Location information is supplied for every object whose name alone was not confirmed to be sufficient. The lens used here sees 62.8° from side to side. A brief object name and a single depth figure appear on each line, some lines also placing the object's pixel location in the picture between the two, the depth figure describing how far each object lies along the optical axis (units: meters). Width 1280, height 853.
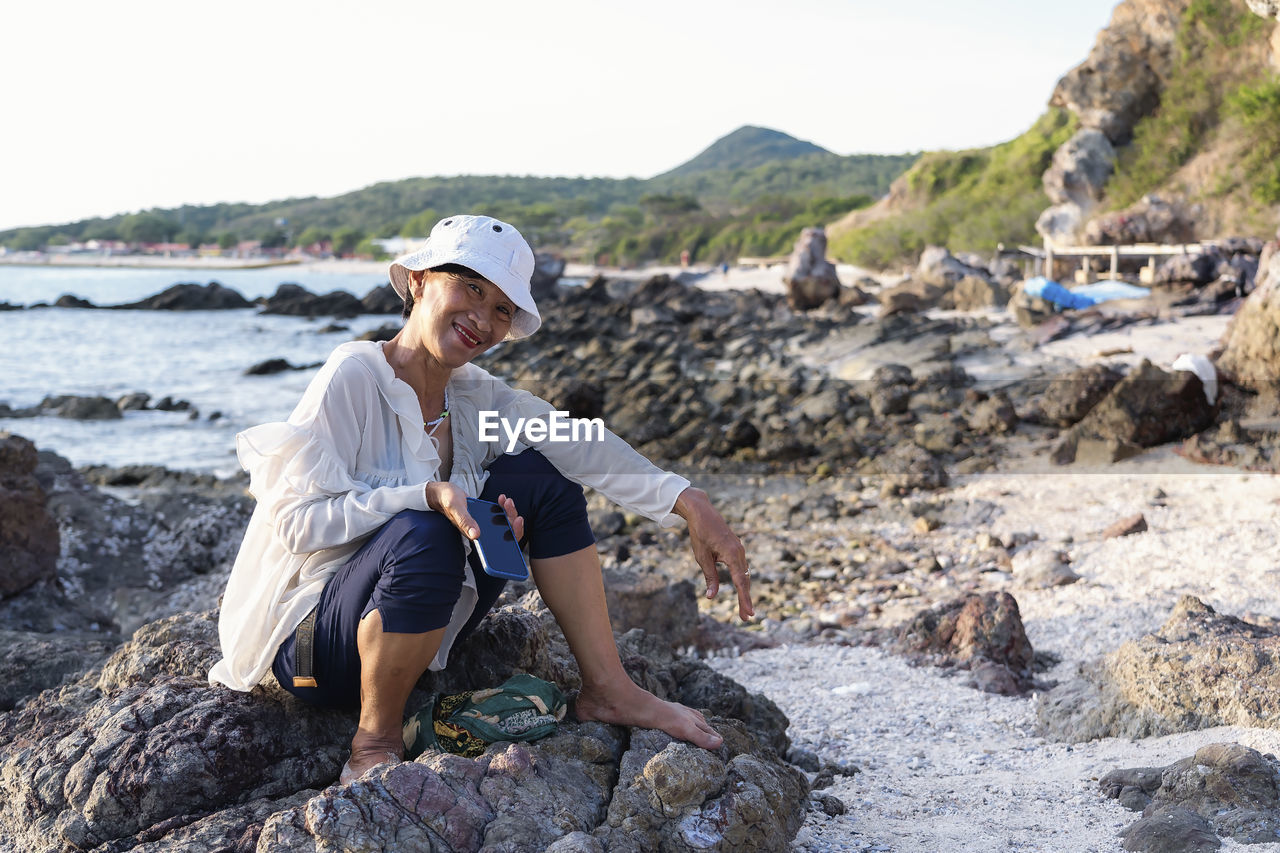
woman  2.34
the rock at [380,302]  48.72
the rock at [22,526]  5.25
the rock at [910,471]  8.64
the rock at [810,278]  25.12
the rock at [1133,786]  2.78
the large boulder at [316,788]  2.14
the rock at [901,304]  21.52
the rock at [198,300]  57.03
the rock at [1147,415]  8.36
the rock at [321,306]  48.12
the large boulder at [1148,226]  24.64
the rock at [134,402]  19.64
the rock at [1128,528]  6.18
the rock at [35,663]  3.44
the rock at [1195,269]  17.83
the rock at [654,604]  4.65
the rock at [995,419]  10.26
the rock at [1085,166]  30.70
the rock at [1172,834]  2.42
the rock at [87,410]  18.64
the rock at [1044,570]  5.48
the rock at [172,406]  19.44
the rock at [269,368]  26.14
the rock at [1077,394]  9.48
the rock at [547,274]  35.66
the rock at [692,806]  2.30
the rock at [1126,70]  29.83
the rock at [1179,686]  3.12
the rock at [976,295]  21.36
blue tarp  18.69
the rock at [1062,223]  30.85
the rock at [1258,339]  8.90
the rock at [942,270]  24.46
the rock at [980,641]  4.10
